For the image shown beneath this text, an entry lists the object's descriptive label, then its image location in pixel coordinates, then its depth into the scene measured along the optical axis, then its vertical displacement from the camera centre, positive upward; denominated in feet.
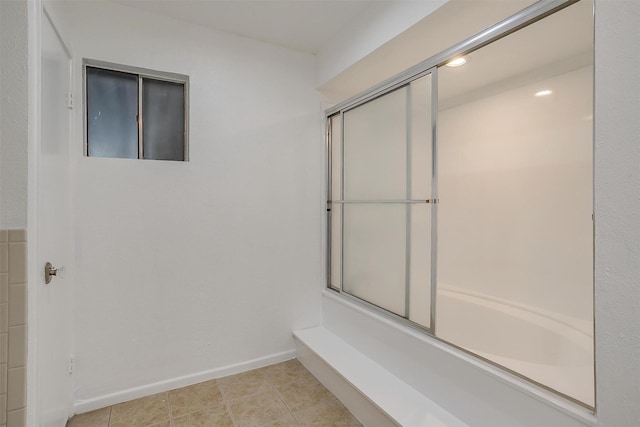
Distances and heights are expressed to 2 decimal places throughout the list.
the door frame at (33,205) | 3.81 +0.08
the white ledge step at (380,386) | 5.12 -3.26
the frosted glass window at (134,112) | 6.68 +2.20
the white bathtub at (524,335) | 5.92 -2.95
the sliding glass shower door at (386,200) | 6.16 +0.26
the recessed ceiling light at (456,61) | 5.36 +2.60
